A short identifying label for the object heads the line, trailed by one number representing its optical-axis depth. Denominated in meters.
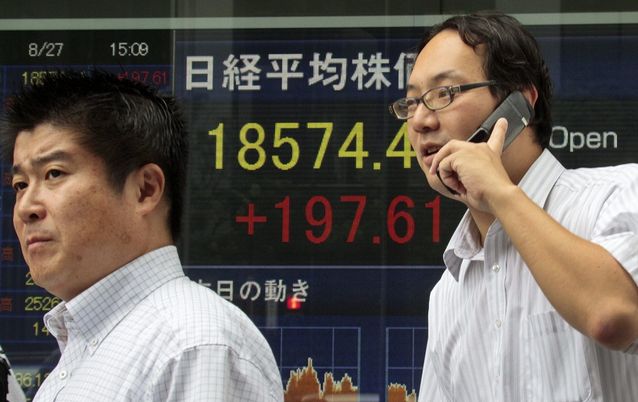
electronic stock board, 5.16
